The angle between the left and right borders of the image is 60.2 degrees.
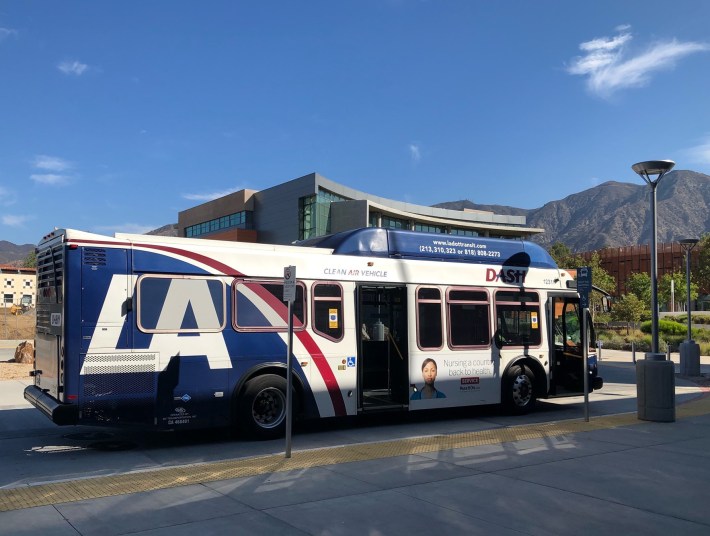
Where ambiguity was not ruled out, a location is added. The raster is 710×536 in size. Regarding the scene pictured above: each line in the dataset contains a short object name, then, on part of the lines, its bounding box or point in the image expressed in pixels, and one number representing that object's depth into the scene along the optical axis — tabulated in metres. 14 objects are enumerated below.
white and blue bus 8.16
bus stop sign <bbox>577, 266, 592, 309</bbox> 11.31
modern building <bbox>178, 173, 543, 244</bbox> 65.56
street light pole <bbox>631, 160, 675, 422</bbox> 11.17
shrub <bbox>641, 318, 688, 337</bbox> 36.75
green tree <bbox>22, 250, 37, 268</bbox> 137.88
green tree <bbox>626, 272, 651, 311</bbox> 67.25
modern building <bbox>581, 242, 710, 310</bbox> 98.44
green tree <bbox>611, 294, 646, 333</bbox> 46.84
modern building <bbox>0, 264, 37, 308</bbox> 109.38
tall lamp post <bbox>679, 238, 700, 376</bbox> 20.30
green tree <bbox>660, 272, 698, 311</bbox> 69.75
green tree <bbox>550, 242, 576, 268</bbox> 113.56
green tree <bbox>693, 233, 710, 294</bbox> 75.94
